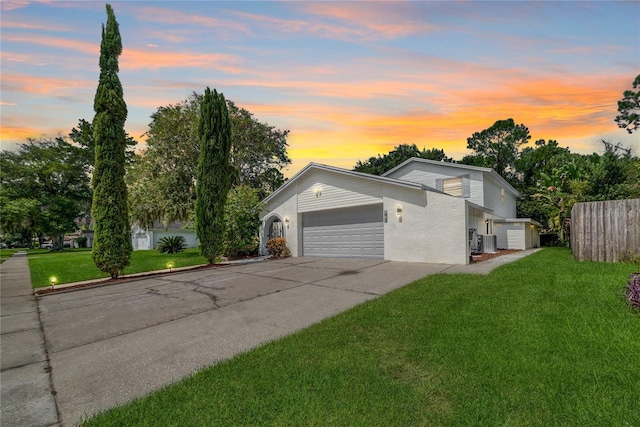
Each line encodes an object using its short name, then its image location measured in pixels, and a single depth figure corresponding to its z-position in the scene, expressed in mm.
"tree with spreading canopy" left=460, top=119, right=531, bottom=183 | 35844
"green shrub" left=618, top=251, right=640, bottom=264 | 8695
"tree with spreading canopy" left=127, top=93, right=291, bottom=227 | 22875
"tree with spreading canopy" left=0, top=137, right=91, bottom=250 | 29422
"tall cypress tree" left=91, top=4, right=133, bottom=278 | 9805
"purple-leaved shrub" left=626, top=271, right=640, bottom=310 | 4423
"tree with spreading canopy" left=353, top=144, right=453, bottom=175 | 33250
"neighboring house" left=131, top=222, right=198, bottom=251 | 30828
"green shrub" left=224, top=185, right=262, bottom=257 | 16141
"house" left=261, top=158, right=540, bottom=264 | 11242
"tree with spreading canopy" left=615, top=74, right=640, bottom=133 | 29094
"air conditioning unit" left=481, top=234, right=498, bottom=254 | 15594
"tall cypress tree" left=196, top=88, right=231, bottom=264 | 13000
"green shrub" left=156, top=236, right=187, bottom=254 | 19875
